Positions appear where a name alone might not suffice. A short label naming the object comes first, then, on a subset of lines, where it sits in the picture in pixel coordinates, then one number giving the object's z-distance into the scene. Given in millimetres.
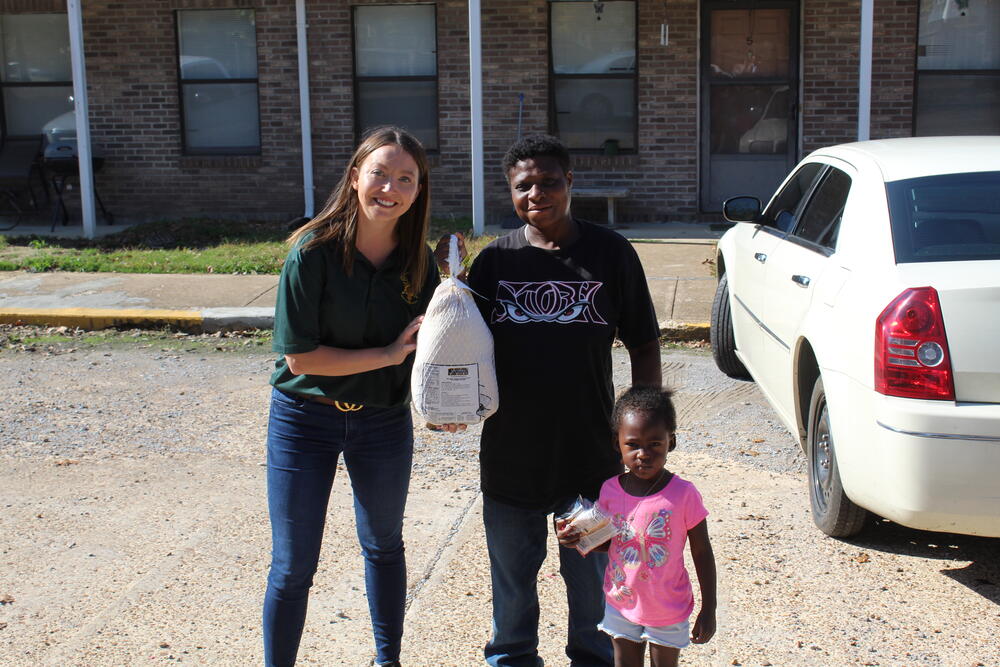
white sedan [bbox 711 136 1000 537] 3602
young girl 2719
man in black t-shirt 2877
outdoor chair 13023
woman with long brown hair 2949
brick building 12336
